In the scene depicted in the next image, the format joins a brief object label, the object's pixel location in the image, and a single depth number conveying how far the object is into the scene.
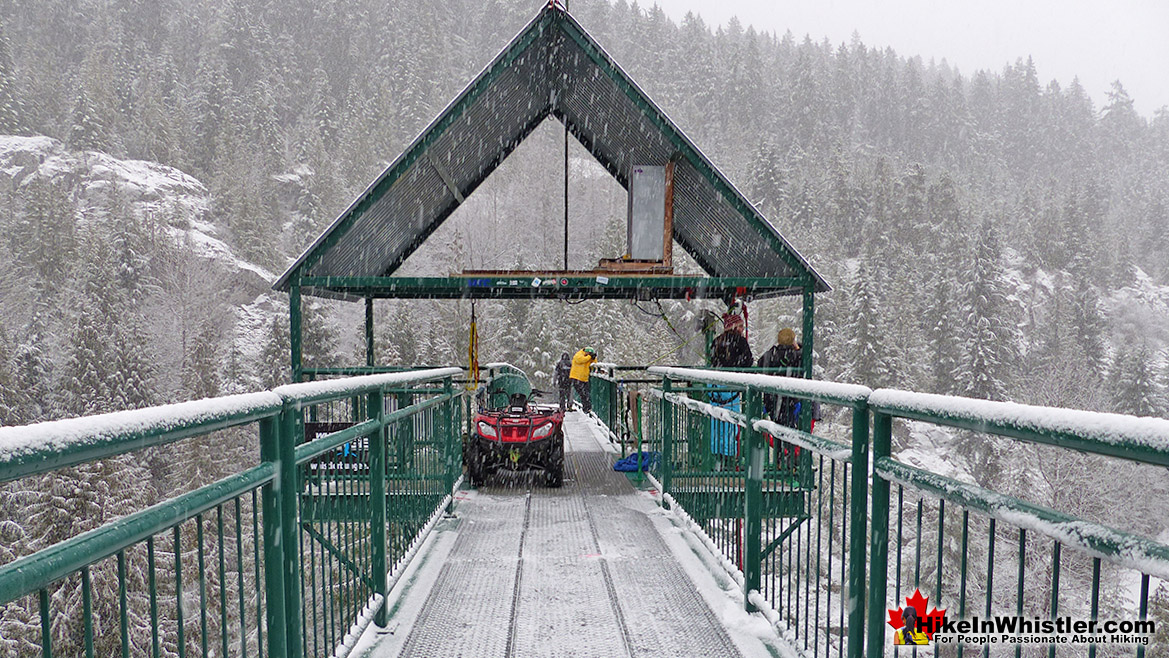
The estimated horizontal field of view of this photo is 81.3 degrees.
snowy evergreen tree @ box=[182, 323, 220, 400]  46.03
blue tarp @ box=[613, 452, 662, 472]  8.45
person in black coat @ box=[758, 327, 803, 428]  9.36
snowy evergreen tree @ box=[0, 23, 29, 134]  74.06
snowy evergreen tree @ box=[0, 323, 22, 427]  34.30
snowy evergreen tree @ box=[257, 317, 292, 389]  46.94
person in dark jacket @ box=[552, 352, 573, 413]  19.06
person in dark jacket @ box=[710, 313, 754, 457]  9.60
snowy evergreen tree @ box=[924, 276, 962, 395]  51.69
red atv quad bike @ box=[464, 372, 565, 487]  7.84
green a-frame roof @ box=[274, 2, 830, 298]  9.77
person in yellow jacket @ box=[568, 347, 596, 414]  15.47
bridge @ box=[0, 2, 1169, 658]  1.54
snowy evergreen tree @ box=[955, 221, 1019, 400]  45.59
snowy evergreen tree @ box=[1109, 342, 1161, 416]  43.46
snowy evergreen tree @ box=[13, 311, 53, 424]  38.09
